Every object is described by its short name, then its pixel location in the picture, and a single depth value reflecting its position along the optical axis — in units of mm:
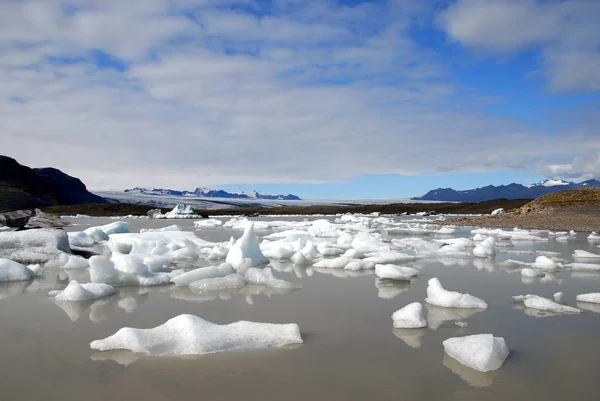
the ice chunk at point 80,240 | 10141
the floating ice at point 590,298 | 4344
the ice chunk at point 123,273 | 5219
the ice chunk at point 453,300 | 4070
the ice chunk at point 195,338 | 2830
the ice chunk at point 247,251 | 6729
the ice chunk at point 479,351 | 2578
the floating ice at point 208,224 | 23992
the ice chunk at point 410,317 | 3424
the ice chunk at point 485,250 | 8148
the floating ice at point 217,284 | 5031
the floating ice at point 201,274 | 5254
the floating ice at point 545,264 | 6538
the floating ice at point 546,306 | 3956
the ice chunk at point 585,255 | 7818
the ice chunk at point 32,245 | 7125
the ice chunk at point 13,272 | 5594
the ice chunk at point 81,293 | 4398
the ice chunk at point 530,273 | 5902
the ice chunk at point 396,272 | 5645
